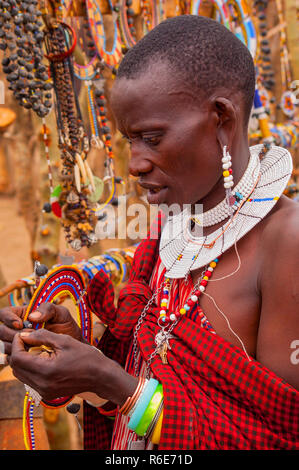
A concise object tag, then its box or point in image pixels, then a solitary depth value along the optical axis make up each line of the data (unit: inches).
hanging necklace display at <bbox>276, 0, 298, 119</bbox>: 134.3
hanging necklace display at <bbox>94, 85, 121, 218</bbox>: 86.3
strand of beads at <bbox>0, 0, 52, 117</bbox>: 63.8
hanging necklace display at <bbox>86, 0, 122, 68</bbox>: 82.0
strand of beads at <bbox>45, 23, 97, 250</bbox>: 73.3
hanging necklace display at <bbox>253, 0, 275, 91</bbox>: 125.9
